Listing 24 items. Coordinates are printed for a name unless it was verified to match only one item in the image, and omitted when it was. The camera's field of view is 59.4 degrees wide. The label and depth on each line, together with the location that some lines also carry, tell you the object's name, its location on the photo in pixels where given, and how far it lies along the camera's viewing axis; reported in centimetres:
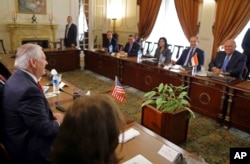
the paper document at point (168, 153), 134
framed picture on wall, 675
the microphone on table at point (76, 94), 226
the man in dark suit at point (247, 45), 456
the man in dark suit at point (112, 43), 626
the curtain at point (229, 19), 476
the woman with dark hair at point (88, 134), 75
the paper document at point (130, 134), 155
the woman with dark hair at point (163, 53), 431
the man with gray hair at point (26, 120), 138
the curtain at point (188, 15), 565
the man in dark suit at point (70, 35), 650
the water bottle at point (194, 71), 360
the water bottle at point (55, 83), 259
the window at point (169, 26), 633
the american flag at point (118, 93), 205
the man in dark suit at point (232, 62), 350
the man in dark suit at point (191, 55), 418
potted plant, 245
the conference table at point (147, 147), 133
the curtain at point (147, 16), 679
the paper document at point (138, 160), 129
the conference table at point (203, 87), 303
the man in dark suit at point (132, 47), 580
